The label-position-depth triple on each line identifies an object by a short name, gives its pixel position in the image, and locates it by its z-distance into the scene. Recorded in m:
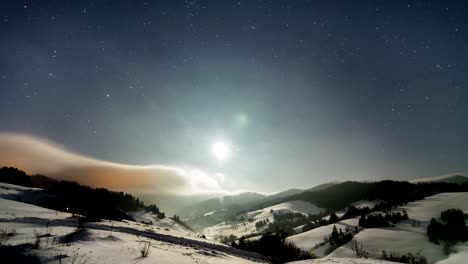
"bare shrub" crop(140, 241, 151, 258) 6.56
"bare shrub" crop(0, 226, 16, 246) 5.89
